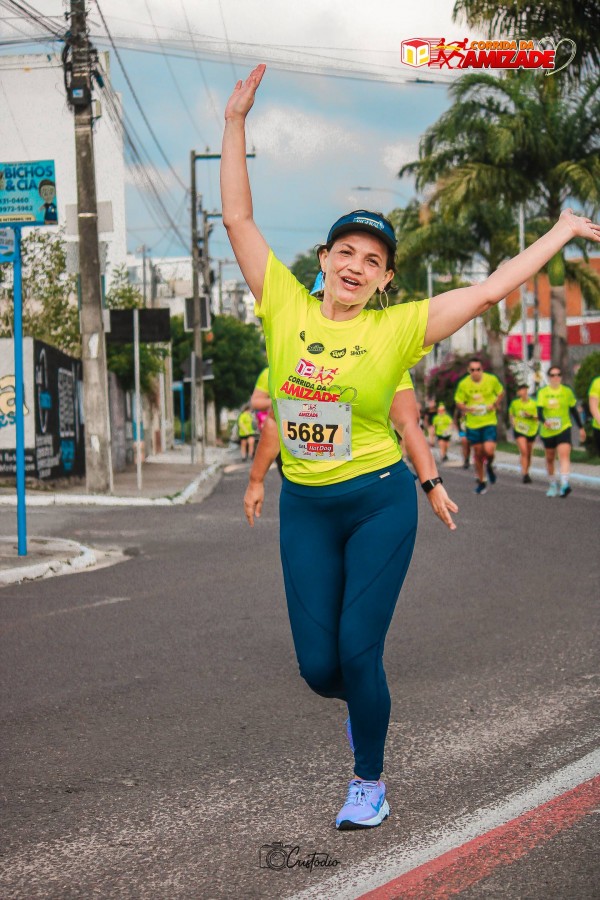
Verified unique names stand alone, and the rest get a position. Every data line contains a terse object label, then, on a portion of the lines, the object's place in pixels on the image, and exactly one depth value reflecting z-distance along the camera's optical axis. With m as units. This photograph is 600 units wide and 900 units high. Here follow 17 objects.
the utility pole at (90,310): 20.75
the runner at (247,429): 37.28
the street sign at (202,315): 38.09
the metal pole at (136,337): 21.56
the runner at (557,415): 18.69
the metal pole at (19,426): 11.70
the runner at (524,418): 21.62
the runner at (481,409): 20.23
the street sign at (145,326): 22.08
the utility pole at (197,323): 37.84
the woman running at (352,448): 4.01
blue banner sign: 11.48
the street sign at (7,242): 11.34
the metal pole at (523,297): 38.97
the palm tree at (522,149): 34.62
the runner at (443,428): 34.16
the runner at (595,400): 16.36
